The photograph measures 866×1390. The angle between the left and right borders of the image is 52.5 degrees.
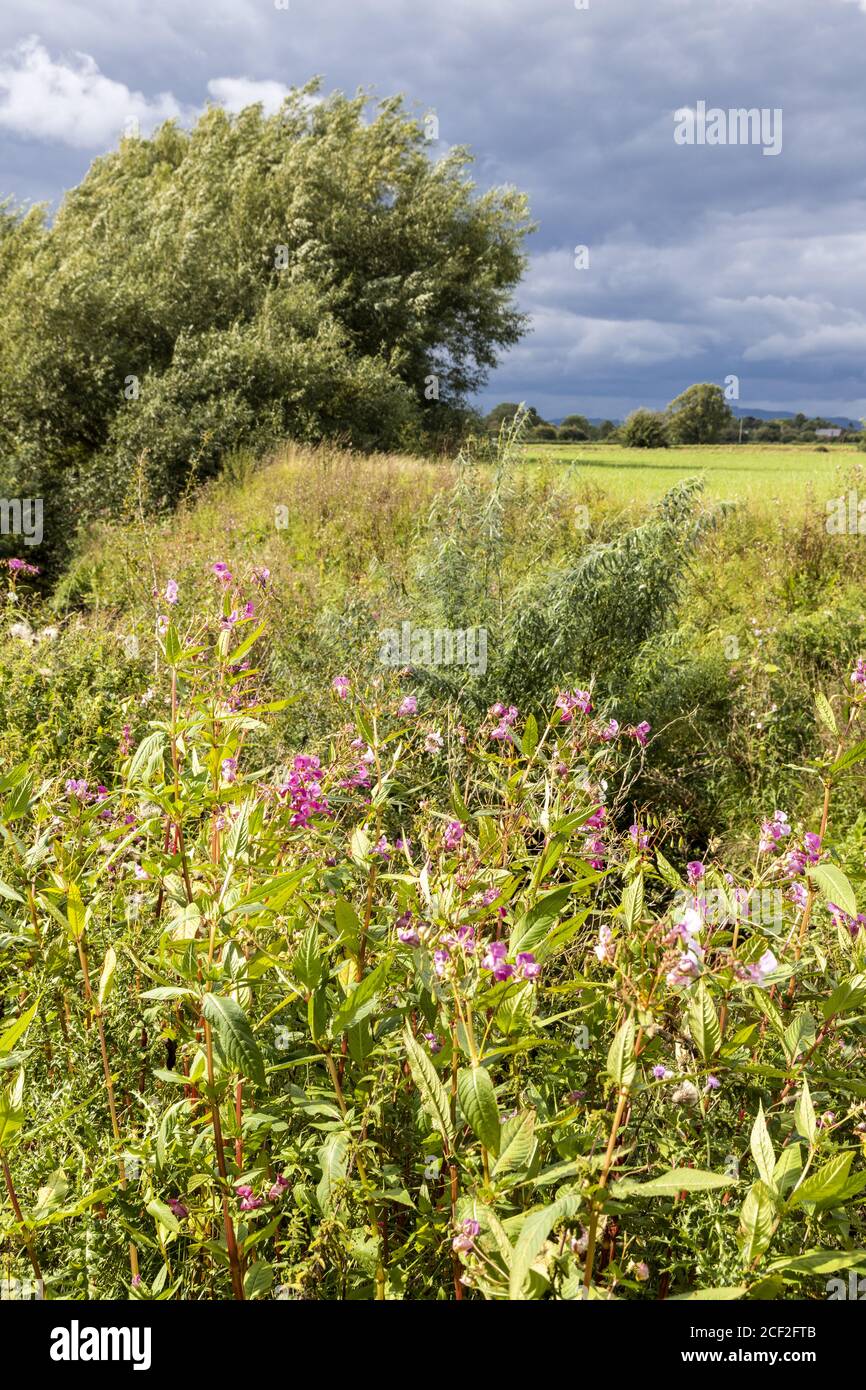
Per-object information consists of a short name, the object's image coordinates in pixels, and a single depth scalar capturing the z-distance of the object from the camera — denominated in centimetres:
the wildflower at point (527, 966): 125
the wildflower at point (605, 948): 124
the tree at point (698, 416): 3528
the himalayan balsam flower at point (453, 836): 175
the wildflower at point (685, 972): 111
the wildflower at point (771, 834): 169
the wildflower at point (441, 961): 121
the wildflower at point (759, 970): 126
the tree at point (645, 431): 3328
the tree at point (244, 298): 1341
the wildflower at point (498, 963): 126
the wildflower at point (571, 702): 214
